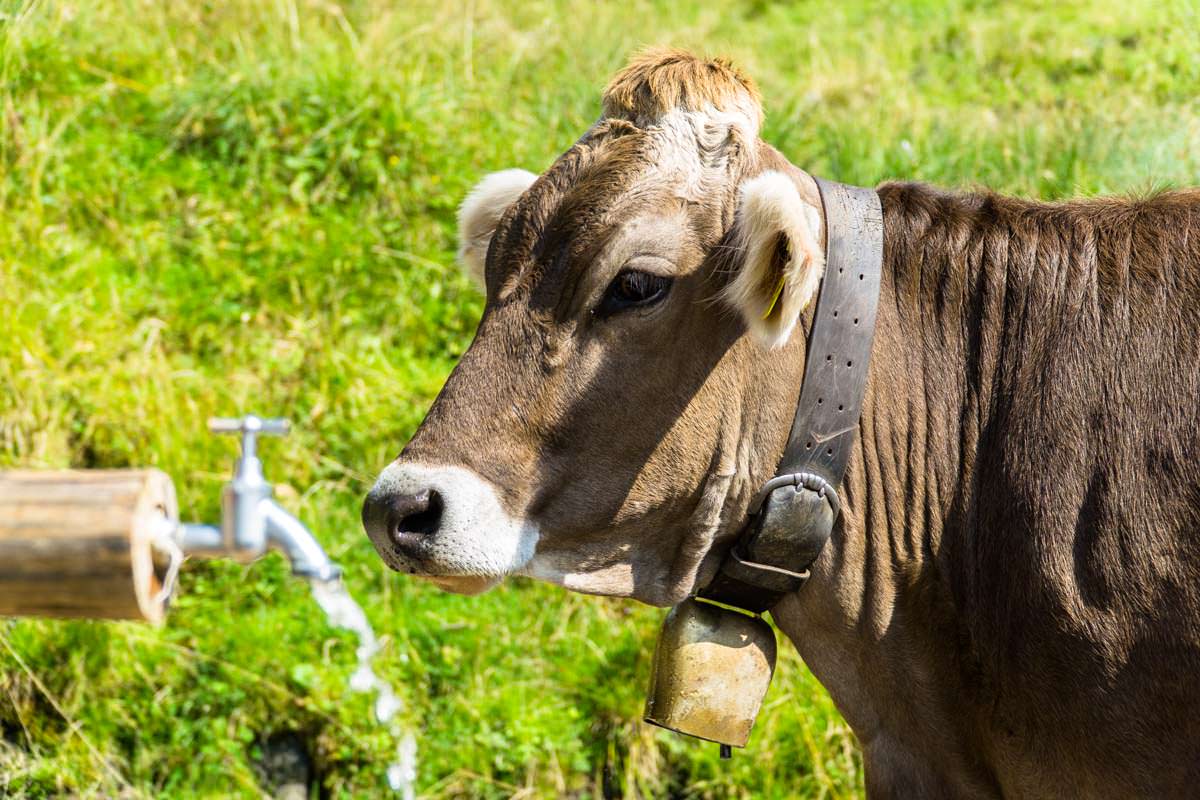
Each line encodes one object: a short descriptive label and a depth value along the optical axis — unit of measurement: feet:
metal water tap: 7.17
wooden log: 6.52
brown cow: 8.60
